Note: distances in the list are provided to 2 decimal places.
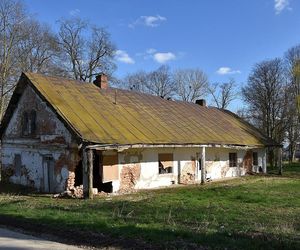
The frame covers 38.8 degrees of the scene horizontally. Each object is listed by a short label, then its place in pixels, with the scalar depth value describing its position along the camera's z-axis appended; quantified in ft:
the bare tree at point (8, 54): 110.42
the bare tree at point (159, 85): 216.13
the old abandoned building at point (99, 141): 63.67
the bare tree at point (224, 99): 217.15
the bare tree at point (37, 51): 119.55
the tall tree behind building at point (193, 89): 214.69
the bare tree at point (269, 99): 165.07
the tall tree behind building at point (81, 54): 157.38
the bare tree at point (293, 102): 163.03
